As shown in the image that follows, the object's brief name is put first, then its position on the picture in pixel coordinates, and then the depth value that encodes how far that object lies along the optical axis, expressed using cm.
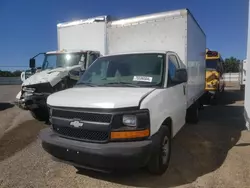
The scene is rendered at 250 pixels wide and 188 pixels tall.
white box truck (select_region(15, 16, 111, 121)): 547
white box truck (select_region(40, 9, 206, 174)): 255
